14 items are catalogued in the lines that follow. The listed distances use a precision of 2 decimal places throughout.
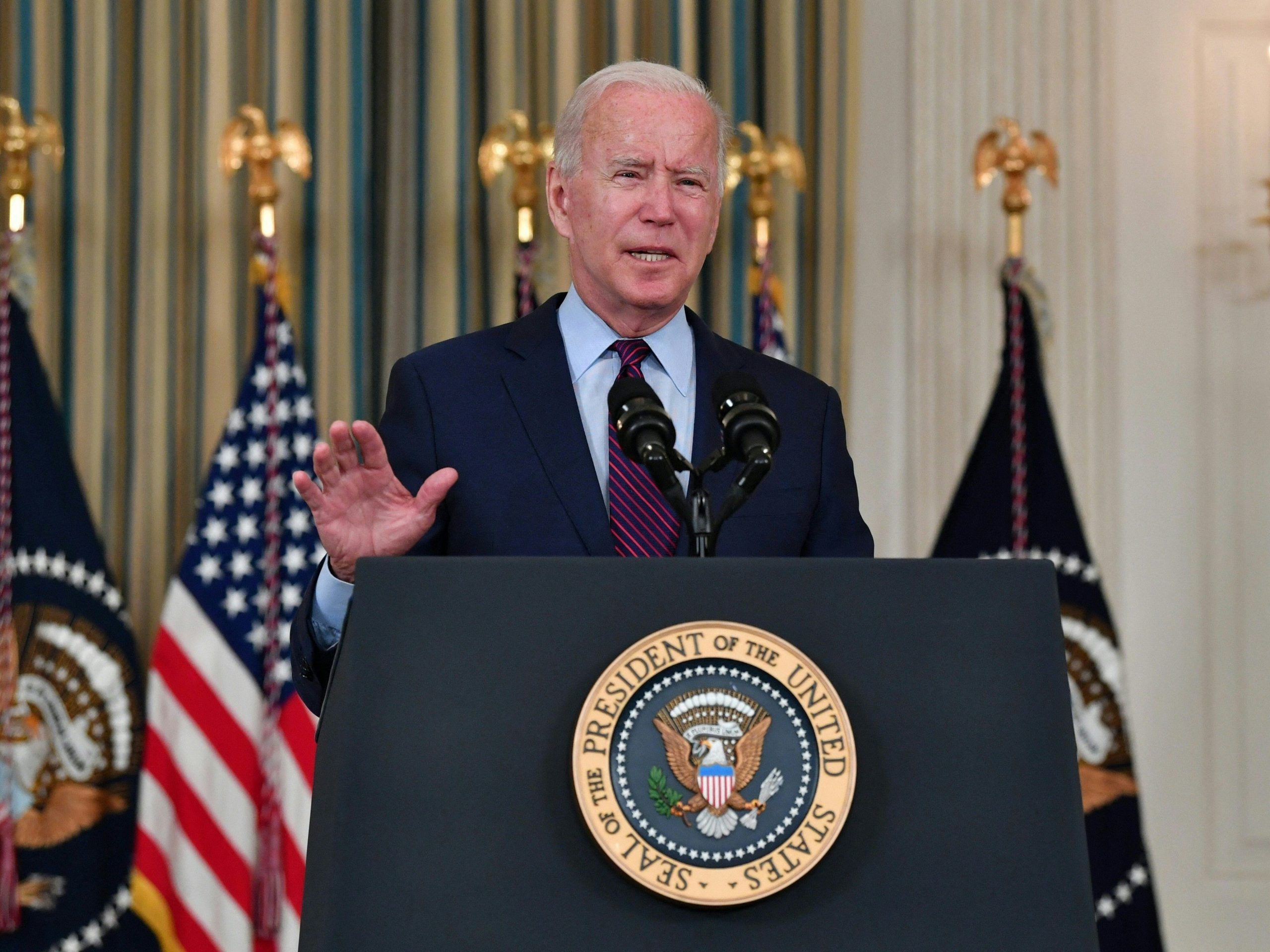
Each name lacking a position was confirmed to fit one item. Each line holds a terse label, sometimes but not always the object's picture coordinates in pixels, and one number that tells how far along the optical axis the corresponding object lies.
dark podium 2.49
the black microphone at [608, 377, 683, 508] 2.82
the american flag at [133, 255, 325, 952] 8.22
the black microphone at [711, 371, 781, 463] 2.89
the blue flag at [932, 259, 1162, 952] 8.47
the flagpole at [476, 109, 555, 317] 8.54
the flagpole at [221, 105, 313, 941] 8.21
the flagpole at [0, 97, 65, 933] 8.10
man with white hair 3.85
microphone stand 2.83
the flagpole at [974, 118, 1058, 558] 8.74
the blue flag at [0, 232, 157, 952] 8.15
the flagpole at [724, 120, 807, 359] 8.73
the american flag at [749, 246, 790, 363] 8.86
